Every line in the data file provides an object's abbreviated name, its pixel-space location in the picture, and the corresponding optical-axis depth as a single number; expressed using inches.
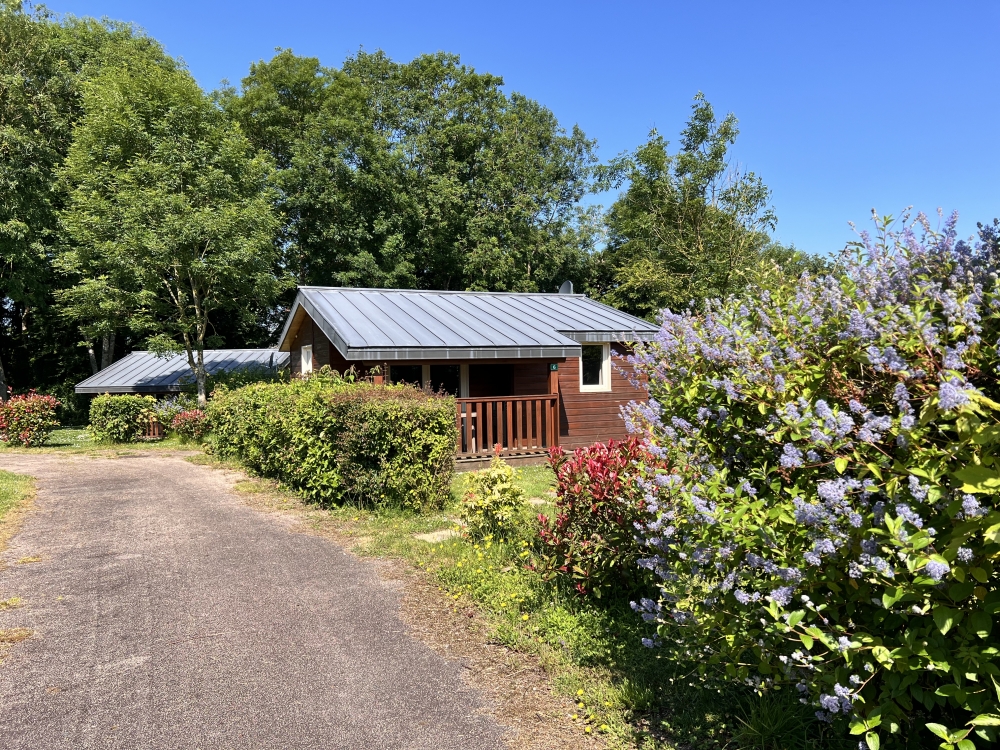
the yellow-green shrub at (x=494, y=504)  253.6
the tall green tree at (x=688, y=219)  982.4
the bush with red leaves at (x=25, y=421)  685.3
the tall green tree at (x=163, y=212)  781.3
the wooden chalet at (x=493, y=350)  502.6
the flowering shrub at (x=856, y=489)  74.6
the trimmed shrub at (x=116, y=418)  720.3
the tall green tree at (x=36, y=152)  961.5
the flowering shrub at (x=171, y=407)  776.3
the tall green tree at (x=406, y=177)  1178.0
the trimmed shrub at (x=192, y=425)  722.2
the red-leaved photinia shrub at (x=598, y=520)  172.1
